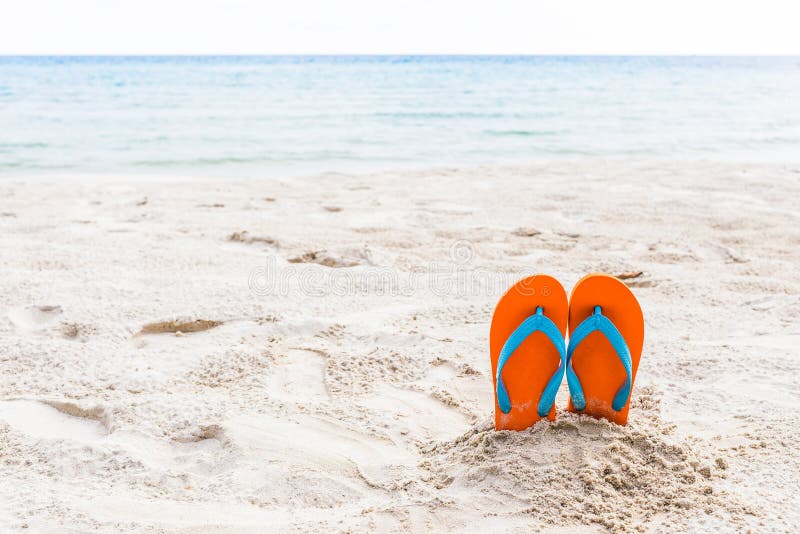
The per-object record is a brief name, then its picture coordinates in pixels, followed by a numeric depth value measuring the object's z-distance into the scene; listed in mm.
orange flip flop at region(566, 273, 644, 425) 1500
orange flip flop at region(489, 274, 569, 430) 1479
